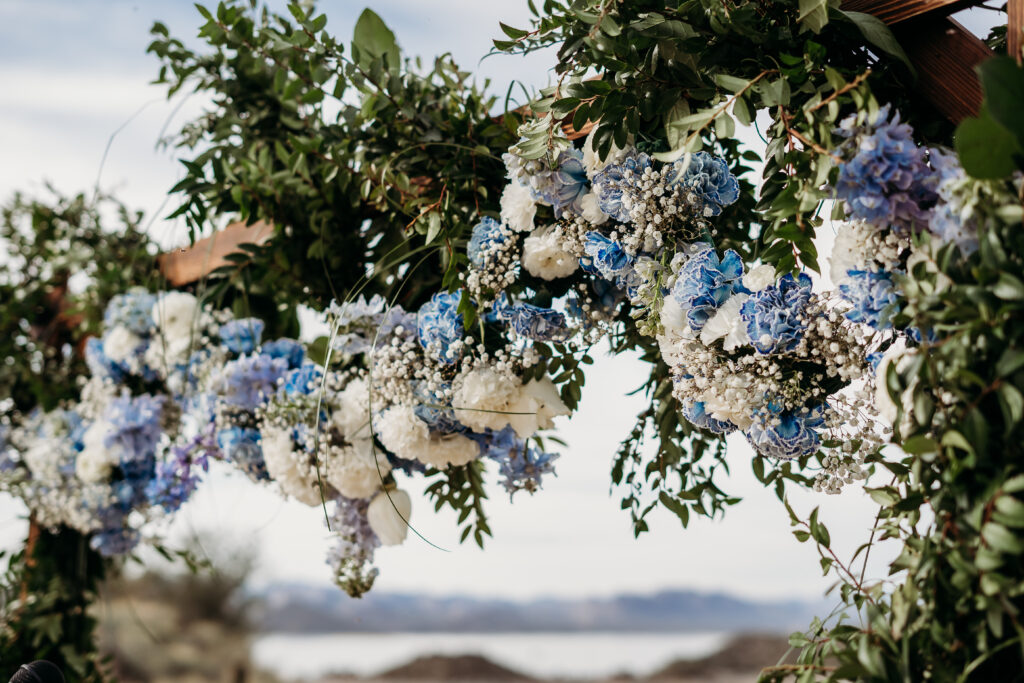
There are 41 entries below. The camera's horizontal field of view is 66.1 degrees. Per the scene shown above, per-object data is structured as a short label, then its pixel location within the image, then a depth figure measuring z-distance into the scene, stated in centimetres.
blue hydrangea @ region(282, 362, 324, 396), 138
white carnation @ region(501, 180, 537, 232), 104
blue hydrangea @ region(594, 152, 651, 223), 96
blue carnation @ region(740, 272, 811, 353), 84
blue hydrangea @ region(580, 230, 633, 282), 98
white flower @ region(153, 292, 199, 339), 175
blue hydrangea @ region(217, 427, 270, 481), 147
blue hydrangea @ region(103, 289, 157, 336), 183
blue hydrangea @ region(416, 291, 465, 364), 113
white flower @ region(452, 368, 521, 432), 111
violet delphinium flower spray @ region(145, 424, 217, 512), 161
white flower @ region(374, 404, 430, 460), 118
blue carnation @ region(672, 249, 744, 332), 89
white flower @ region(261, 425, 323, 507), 135
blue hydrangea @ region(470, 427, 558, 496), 123
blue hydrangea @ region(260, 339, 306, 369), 155
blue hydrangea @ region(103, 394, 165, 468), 180
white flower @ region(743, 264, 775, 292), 86
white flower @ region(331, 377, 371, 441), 131
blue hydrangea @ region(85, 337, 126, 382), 190
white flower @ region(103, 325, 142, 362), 182
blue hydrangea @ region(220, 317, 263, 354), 160
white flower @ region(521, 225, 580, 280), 104
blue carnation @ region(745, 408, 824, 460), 88
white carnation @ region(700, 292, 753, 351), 86
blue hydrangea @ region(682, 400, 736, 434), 96
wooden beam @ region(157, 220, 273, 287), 170
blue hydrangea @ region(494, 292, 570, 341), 108
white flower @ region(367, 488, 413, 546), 133
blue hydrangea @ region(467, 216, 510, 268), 108
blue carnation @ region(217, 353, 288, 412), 149
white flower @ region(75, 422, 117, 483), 185
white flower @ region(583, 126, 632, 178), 97
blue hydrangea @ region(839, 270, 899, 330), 75
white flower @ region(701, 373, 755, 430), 87
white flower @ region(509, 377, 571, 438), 113
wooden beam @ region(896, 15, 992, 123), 79
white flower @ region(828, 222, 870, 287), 79
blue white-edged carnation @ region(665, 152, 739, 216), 94
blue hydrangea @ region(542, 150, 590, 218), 100
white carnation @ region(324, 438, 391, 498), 131
